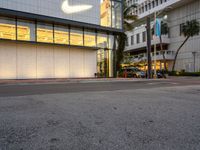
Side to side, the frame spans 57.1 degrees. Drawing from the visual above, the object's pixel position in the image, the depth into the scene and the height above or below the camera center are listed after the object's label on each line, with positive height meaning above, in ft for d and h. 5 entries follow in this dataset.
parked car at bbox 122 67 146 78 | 100.31 -0.95
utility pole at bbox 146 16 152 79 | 85.06 +9.39
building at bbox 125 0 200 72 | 144.16 +33.72
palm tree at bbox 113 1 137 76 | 96.01 +18.39
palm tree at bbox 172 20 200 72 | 130.21 +30.46
